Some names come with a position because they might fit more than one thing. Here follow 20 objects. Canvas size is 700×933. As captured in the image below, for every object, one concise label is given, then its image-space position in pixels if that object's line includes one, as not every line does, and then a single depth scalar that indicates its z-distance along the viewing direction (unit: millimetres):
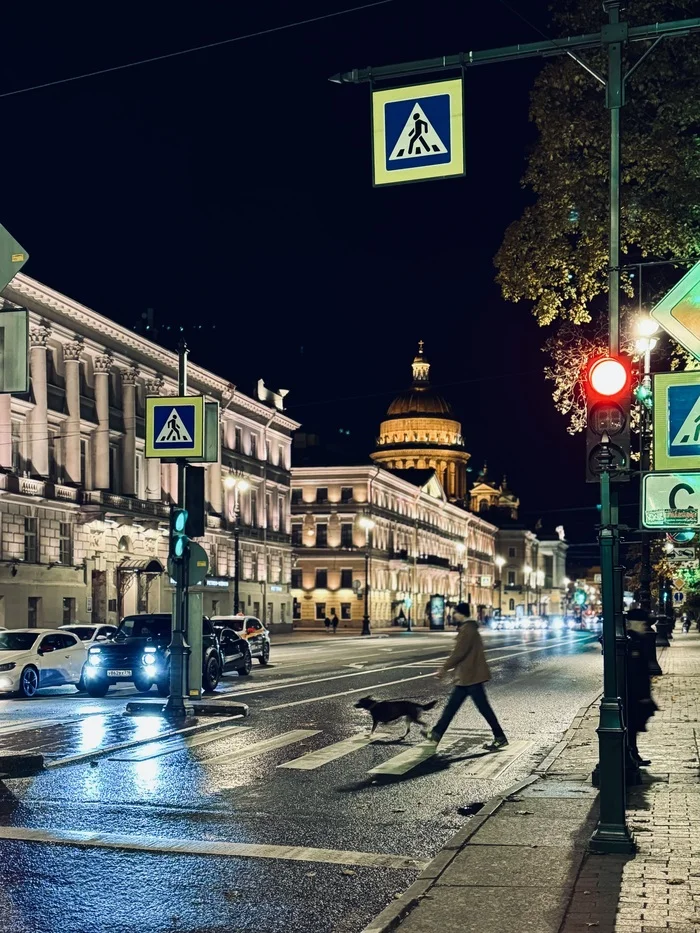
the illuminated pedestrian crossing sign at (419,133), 8969
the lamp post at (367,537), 83312
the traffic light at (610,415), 8898
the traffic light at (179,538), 18484
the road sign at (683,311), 7695
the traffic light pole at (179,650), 18395
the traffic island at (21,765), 12688
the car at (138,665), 24281
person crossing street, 15031
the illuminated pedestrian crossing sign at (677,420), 8445
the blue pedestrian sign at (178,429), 18781
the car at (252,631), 35094
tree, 16125
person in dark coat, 13383
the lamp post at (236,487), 60500
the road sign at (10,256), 11430
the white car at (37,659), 24297
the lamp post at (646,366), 18100
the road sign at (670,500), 8617
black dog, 15648
